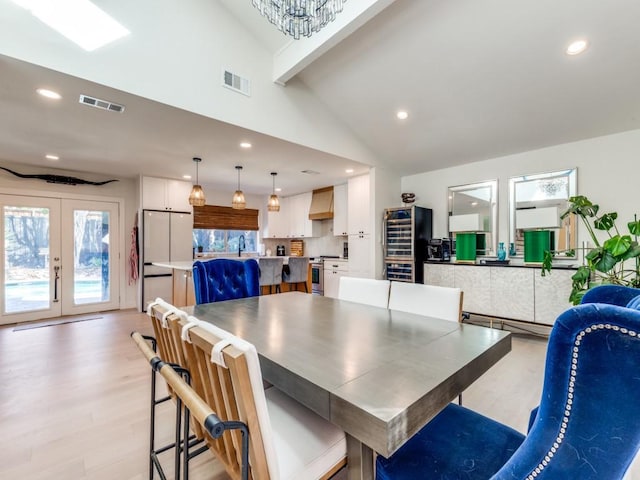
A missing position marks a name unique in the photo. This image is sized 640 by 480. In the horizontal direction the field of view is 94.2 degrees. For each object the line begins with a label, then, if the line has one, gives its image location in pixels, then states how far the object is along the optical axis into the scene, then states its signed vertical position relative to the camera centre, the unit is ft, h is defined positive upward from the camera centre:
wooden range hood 20.64 +2.51
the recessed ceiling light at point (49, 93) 8.12 +4.04
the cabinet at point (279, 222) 23.88 +1.41
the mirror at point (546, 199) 12.16 +1.79
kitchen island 14.77 -2.63
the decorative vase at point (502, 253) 13.35 -0.57
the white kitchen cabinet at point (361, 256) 16.06 -0.92
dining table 2.66 -1.49
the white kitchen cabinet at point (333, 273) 18.97 -2.19
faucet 23.26 -0.25
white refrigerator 16.93 -0.42
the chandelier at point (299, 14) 6.55 +5.09
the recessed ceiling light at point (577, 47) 8.42 +5.58
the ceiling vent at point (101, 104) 8.48 +3.99
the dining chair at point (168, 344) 3.71 -1.50
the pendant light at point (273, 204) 15.44 +1.84
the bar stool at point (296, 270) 16.75 -1.78
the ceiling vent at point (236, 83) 10.10 +5.46
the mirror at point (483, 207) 14.14 +1.63
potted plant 8.66 -0.51
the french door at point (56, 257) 14.84 -1.00
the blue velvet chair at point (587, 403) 1.59 -0.93
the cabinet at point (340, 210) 19.51 +1.96
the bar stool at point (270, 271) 14.84 -1.60
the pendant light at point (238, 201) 14.42 +1.87
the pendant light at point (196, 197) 13.35 +1.90
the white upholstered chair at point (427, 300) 5.87 -1.29
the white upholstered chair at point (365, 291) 7.23 -1.32
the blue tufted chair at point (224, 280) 8.38 -1.20
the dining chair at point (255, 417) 2.54 -1.86
